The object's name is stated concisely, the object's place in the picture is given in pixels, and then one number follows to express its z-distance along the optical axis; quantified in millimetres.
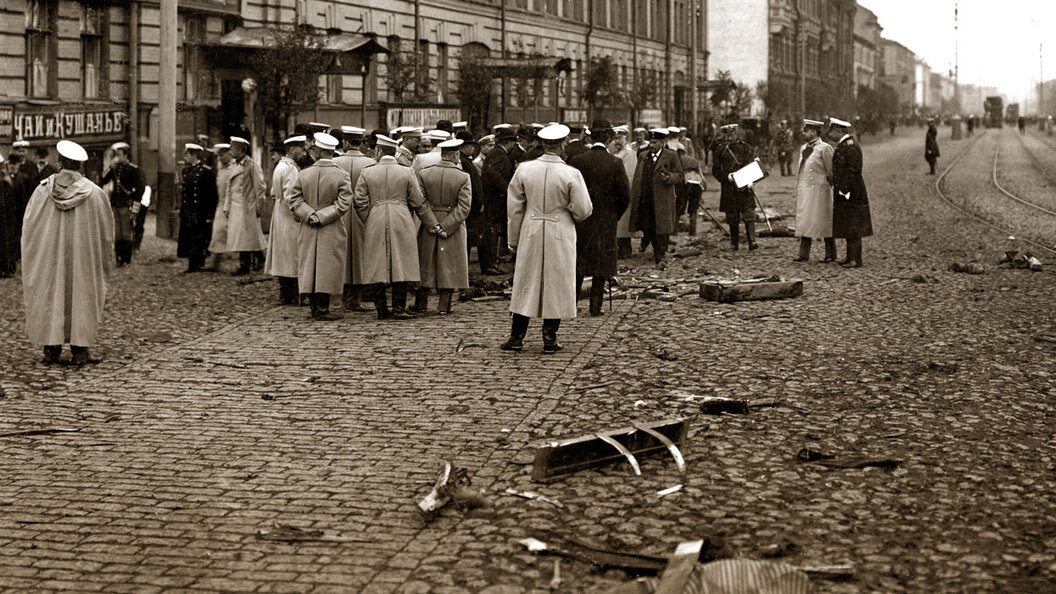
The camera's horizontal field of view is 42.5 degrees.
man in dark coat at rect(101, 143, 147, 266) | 18203
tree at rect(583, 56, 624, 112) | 48688
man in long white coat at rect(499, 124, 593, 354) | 10531
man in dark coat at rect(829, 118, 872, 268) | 16516
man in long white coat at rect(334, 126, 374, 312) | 13328
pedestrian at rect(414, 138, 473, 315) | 13164
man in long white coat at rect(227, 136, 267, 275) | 16703
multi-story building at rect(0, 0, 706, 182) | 25391
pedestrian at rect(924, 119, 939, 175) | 44250
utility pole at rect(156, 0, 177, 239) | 20047
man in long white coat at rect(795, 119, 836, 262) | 17172
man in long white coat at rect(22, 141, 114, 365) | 10492
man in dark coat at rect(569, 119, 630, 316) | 12367
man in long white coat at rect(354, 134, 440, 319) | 12836
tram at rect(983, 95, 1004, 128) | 133250
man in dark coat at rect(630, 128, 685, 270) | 17438
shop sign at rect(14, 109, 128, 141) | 21734
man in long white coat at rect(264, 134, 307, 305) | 14055
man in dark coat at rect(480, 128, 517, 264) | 16484
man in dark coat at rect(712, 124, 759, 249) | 19266
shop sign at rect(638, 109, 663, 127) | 42406
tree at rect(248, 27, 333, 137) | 28297
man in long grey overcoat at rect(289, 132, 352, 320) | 12945
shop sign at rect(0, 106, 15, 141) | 20969
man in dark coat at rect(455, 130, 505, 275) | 15320
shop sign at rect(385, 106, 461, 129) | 30484
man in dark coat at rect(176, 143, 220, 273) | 17219
